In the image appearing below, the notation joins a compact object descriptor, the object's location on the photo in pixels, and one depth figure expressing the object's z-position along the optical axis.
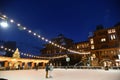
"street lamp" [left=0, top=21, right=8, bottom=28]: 6.71
